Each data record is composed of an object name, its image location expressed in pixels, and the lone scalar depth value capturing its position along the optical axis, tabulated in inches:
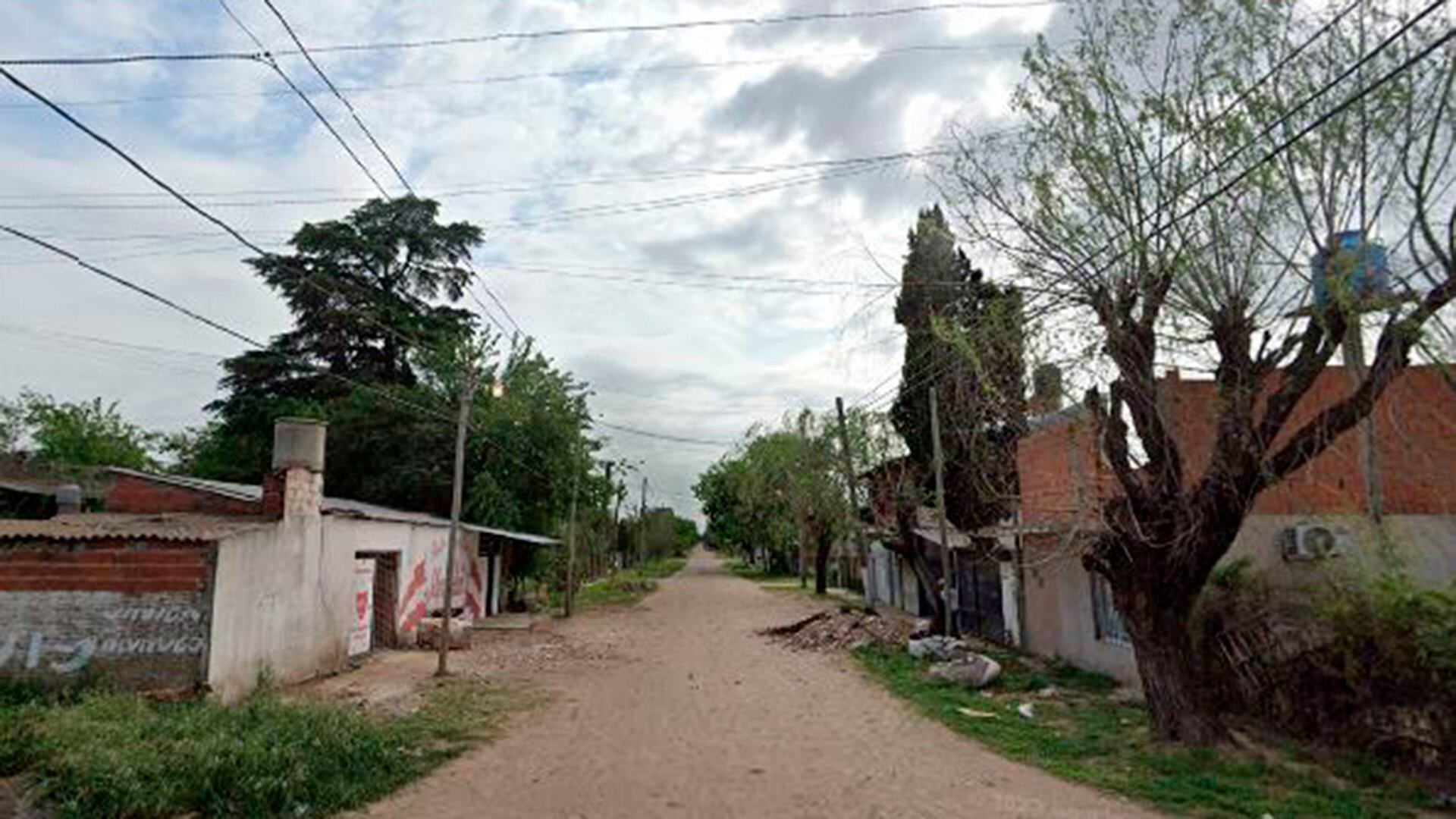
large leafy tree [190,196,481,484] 1353.3
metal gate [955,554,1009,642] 823.1
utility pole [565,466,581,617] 1163.9
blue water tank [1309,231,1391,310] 305.4
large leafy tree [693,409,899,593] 1079.3
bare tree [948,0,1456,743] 311.6
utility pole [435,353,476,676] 651.5
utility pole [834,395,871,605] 1041.5
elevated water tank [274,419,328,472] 578.9
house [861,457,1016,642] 824.3
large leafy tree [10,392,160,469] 1486.2
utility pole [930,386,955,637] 764.0
